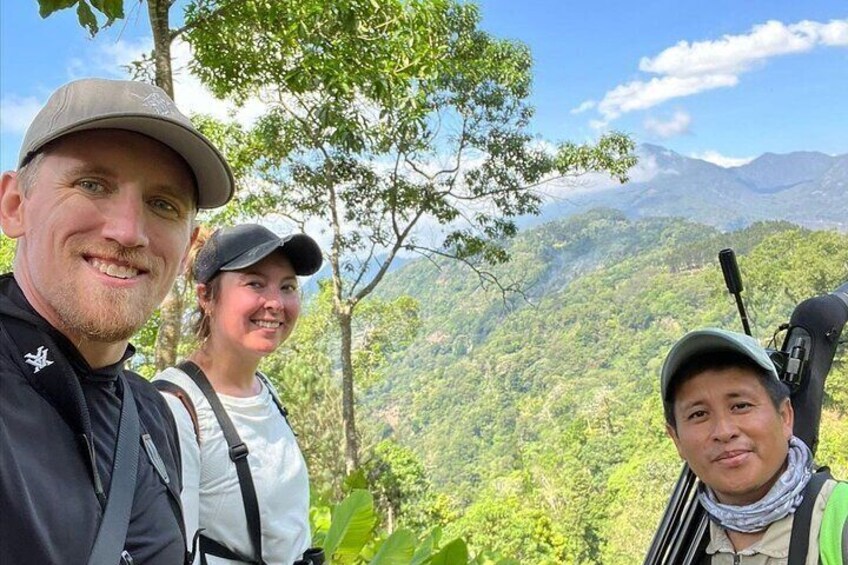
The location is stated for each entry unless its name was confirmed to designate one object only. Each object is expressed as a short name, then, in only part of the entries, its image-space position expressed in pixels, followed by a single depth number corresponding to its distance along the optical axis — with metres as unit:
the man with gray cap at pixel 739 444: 1.24
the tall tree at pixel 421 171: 8.38
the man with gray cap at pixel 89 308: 0.77
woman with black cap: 1.35
